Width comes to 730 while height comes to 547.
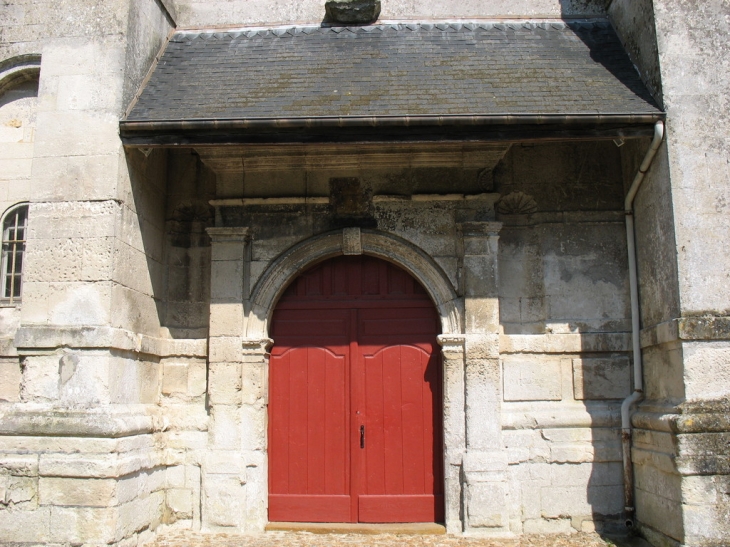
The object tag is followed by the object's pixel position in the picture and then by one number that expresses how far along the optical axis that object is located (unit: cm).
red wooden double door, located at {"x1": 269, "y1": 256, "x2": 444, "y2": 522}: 577
